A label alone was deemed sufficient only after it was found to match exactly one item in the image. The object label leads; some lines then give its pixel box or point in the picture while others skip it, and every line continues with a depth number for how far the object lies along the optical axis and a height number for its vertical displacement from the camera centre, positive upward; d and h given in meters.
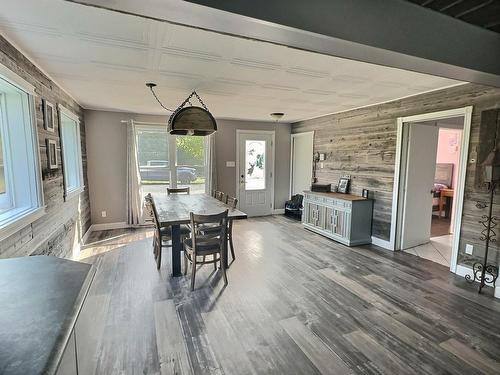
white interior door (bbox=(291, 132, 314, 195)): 6.34 -0.18
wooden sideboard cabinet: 4.47 -1.06
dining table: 3.08 -0.72
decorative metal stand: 3.02 -0.95
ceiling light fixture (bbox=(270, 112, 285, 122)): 5.05 +0.73
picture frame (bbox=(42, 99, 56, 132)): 2.89 +0.40
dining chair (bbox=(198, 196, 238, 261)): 3.69 -0.98
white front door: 6.51 -0.43
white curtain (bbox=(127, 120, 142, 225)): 5.37 -0.58
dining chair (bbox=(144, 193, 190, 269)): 3.40 -1.08
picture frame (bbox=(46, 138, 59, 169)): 2.96 -0.02
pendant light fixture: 3.15 +0.38
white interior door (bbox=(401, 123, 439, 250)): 4.14 -0.42
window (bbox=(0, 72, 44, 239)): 2.38 -0.03
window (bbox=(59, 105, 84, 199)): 4.18 +0.00
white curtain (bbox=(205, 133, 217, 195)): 5.98 -0.29
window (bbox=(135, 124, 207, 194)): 5.61 -0.11
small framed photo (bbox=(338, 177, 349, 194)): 5.07 -0.56
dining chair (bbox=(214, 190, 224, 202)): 4.57 -0.71
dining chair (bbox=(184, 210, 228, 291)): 2.90 -0.97
